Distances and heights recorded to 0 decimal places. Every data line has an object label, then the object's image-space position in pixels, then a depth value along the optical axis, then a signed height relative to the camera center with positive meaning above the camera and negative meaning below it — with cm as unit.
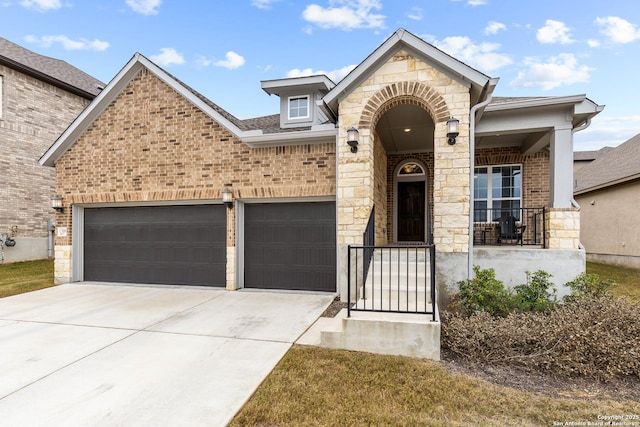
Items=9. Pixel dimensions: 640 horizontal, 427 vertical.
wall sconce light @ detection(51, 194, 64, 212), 936 +28
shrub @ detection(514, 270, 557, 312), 564 -146
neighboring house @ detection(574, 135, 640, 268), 1269 +33
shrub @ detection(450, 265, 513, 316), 549 -143
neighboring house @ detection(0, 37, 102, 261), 1269 +309
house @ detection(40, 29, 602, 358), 649 +87
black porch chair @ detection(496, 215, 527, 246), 853 -36
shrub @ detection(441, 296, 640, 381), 388 -163
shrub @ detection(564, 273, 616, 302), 568 -131
